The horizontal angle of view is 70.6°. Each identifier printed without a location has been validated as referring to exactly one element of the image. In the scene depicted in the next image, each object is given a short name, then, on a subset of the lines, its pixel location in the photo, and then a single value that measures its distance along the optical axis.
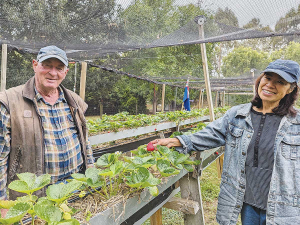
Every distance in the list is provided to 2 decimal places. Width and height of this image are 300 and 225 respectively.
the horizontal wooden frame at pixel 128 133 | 3.32
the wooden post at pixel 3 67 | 3.23
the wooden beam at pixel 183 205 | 1.65
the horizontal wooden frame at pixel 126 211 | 0.87
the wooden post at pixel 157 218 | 2.01
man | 1.32
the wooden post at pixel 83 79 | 3.96
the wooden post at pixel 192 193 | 1.79
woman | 1.28
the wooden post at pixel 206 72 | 3.77
